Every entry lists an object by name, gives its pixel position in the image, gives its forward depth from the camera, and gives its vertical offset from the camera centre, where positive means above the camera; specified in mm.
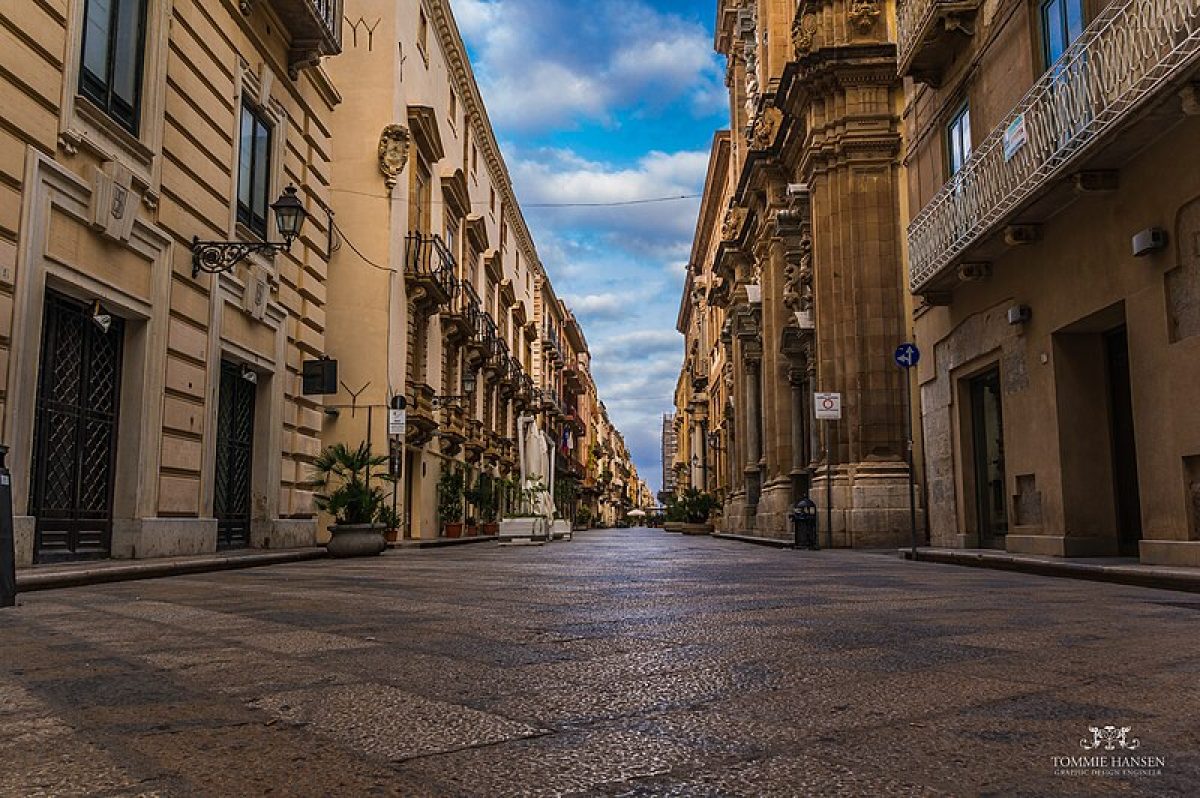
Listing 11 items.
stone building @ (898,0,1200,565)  9008 +2779
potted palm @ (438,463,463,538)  29484 +408
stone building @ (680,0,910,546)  19719 +5441
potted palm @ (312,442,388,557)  15477 +169
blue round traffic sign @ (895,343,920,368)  15016 +2391
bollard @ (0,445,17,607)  6070 -193
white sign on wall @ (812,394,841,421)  18516 +2027
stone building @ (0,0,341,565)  9109 +2690
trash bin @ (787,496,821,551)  19281 -179
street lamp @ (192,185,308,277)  12578 +3385
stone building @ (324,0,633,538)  24406 +7328
